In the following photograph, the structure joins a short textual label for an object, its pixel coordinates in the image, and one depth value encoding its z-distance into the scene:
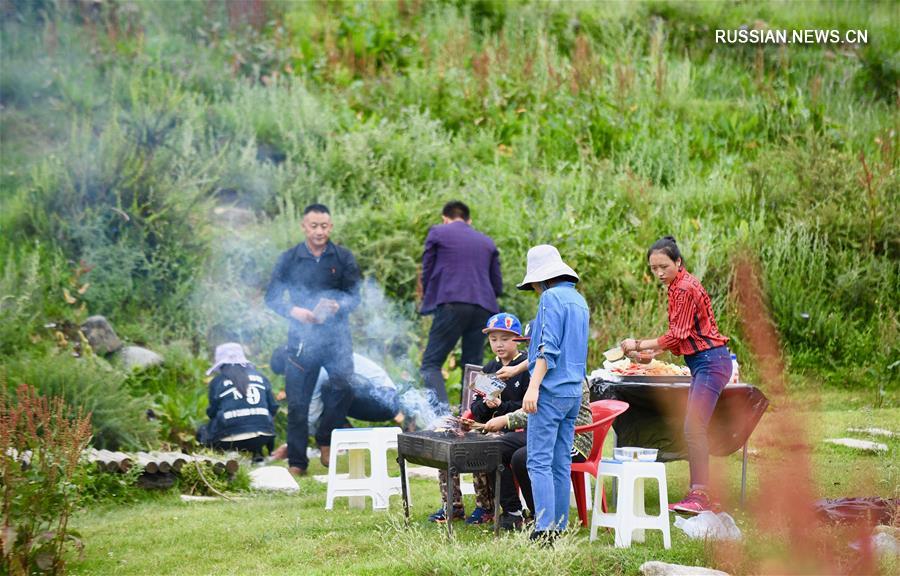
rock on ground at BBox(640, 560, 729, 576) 4.75
